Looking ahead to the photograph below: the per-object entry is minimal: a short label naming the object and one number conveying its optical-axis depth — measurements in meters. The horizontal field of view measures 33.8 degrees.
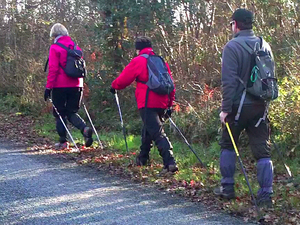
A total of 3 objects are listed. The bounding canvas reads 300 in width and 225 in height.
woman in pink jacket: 9.27
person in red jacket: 7.46
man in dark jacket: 5.73
